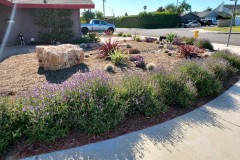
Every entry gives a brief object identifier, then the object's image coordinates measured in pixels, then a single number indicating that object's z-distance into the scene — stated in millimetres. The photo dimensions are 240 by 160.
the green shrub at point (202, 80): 5379
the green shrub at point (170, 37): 14709
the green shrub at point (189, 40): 14152
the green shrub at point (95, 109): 3622
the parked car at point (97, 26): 29247
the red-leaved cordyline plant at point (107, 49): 9180
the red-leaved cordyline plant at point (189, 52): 9742
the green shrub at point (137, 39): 16609
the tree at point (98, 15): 62016
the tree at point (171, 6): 90625
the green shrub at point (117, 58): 8203
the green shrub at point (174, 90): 4723
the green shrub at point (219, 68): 5994
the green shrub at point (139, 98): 4219
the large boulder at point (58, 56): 7250
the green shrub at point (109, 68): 7349
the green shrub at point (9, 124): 3191
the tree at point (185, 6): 106688
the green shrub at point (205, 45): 13197
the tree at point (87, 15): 55075
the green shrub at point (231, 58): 7596
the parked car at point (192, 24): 51712
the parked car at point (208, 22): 61262
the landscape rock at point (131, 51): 10829
